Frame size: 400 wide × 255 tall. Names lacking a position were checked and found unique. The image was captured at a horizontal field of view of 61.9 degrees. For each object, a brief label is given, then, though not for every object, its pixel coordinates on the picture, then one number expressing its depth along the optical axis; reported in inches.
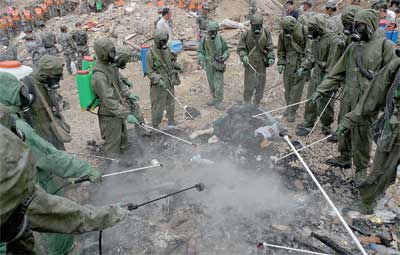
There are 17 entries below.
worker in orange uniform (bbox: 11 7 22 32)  713.0
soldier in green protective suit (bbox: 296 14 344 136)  249.0
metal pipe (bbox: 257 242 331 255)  149.8
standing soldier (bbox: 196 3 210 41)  526.1
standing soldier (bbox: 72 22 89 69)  458.6
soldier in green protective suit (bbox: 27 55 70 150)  178.9
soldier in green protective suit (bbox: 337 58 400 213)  159.8
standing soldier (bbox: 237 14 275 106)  301.2
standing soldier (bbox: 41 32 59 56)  441.1
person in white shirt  450.1
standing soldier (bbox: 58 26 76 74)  466.9
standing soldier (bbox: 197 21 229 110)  317.1
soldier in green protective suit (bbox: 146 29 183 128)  273.6
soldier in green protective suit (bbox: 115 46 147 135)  224.8
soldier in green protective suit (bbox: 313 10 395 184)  190.7
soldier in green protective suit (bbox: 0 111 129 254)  63.6
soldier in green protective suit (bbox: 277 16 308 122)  277.6
